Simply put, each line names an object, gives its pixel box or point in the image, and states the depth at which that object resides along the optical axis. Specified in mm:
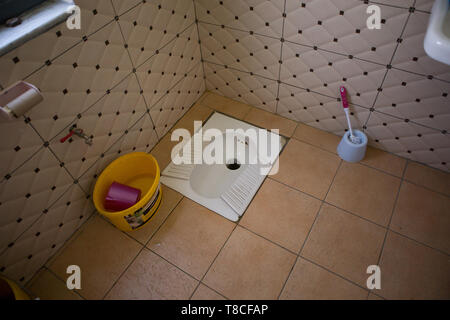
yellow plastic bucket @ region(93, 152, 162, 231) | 1303
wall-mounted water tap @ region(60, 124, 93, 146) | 1157
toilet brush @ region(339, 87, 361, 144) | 1463
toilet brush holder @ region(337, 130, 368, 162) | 1532
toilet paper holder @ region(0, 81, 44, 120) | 812
